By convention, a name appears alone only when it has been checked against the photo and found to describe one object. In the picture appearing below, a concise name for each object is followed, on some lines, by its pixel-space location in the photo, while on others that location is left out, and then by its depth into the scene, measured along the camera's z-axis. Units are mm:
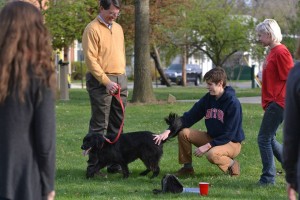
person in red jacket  10618
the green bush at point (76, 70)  81584
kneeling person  11709
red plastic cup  10148
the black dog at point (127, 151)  11832
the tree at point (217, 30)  57449
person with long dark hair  5281
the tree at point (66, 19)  36538
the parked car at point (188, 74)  72015
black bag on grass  10342
